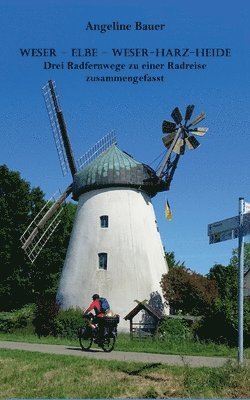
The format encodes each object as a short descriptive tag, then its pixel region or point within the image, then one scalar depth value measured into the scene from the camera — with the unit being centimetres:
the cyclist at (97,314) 1537
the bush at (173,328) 2528
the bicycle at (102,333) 1516
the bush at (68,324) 2620
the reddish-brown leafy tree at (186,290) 2906
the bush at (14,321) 3142
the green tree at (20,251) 4203
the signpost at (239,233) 905
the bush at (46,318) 2711
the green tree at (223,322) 1903
